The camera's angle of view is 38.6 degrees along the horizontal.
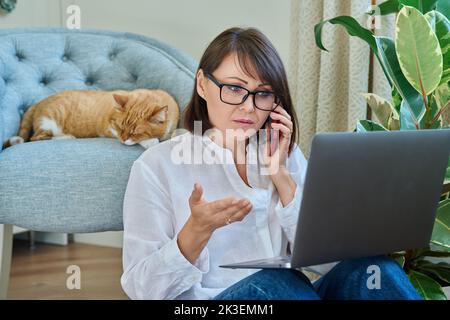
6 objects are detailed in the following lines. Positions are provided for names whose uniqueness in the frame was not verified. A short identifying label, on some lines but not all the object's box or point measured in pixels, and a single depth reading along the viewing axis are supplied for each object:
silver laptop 0.85
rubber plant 1.23
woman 1.04
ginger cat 1.73
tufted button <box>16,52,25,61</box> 2.00
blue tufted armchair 1.53
